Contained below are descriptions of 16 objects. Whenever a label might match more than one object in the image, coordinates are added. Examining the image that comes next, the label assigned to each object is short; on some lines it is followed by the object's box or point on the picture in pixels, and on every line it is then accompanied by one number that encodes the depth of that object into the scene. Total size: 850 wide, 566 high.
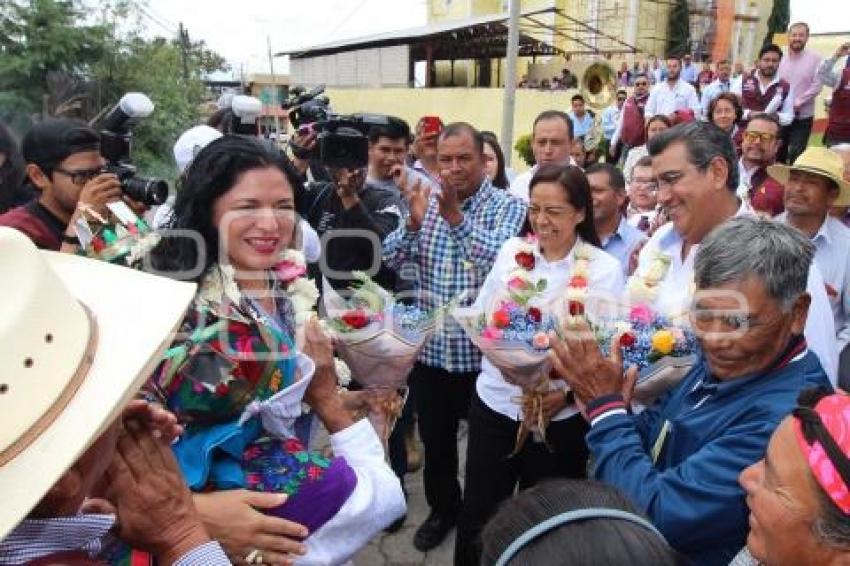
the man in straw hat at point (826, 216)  3.17
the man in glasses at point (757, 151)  4.97
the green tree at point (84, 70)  15.70
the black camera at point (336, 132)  3.32
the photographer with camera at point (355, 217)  3.44
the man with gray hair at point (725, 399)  1.59
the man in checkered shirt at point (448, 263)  3.21
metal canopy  21.72
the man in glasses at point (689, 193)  2.63
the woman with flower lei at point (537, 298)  2.73
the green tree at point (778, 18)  27.03
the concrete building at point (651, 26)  25.88
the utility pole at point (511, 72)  7.68
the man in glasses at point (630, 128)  10.00
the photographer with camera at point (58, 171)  3.17
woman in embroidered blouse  1.41
